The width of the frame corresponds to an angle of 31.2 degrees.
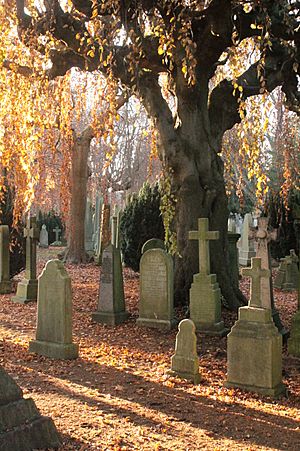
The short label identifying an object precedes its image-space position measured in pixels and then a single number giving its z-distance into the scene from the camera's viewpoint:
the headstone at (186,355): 5.96
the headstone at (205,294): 8.34
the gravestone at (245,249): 19.18
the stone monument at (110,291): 8.92
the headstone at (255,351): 5.50
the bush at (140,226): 14.68
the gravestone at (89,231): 23.35
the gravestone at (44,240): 30.29
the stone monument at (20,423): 3.40
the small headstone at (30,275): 11.02
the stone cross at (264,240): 7.09
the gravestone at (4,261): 11.99
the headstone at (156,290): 8.59
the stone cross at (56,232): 34.33
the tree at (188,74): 8.25
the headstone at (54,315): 6.74
